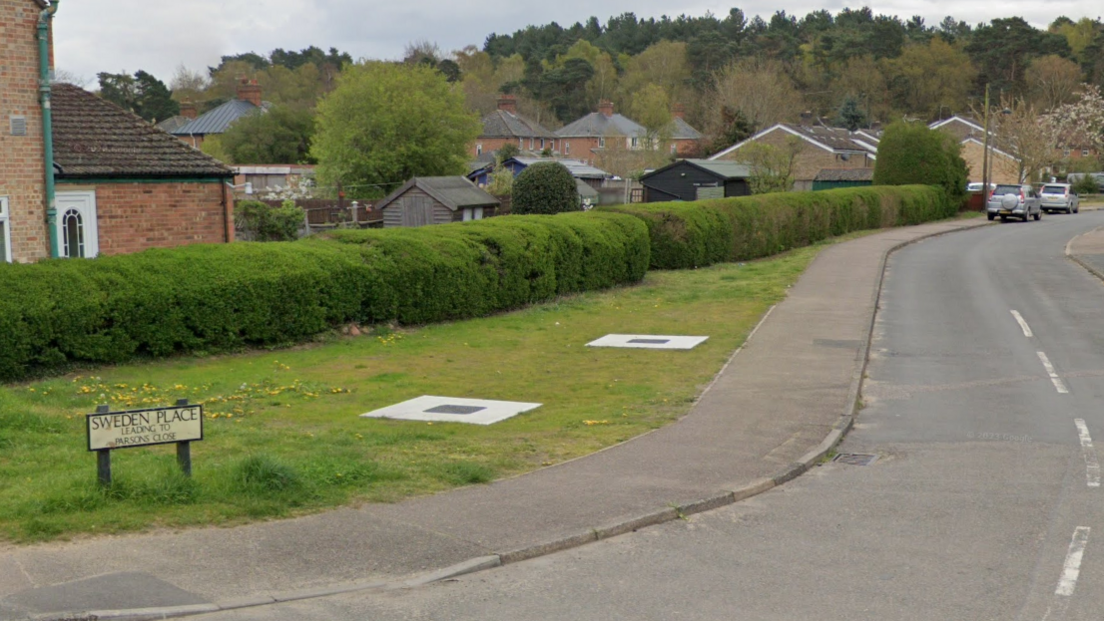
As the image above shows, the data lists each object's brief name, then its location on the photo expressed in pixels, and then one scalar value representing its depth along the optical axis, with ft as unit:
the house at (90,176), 61.87
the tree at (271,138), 242.58
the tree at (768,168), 183.32
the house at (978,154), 266.57
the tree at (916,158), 185.47
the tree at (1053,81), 321.54
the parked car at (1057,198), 211.00
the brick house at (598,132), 353.49
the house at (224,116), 268.82
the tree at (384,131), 192.03
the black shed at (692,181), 193.67
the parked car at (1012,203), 184.44
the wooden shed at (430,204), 134.21
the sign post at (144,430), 27.02
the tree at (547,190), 117.19
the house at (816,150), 276.00
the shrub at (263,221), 114.32
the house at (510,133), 336.08
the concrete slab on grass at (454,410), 40.29
